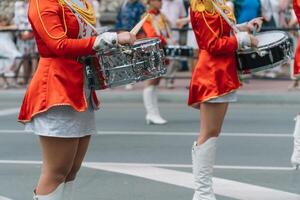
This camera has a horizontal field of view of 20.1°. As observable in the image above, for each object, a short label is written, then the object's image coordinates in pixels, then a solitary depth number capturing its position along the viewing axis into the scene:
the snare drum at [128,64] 5.15
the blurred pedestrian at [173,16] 16.27
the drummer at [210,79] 6.12
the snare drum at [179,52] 14.80
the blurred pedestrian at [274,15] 16.80
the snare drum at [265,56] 6.18
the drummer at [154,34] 11.51
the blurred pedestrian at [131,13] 16.03
